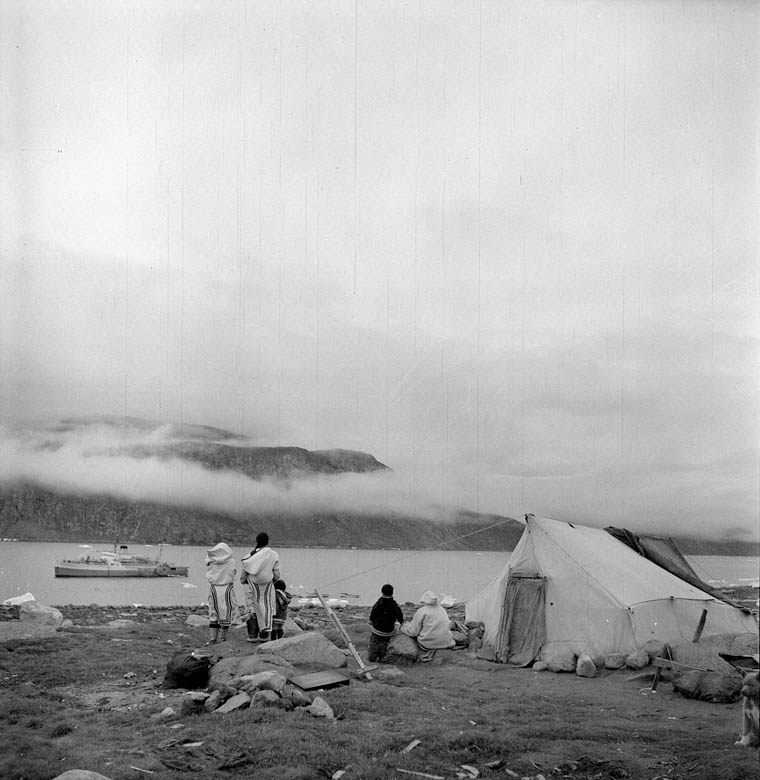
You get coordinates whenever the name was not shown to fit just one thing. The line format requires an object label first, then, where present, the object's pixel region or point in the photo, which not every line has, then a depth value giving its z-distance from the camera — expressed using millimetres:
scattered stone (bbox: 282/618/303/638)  14808
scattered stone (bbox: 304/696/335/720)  8695
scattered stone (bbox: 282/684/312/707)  9023
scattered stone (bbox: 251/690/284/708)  8849
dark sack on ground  10297
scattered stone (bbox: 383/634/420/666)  13305
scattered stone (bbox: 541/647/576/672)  12758
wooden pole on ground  11320
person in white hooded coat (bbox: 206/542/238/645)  13422
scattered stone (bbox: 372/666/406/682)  11758
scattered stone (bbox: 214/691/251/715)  8709
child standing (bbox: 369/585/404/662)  13328
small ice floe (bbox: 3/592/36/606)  24556
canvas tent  13359
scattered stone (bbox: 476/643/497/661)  13805
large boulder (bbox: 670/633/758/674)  11656
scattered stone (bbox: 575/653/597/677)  12336
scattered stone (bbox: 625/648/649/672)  12273
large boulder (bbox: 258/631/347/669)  11234
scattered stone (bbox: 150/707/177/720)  8734
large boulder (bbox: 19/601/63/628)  16891
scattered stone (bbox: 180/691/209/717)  8797
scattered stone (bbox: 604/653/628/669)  12531
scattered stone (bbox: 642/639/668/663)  12477
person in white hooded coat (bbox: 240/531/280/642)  13250
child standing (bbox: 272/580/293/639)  13883
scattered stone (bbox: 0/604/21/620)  19989
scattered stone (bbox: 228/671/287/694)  9289
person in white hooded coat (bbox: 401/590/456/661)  13836
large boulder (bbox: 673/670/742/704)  10172
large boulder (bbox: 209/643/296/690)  10062
